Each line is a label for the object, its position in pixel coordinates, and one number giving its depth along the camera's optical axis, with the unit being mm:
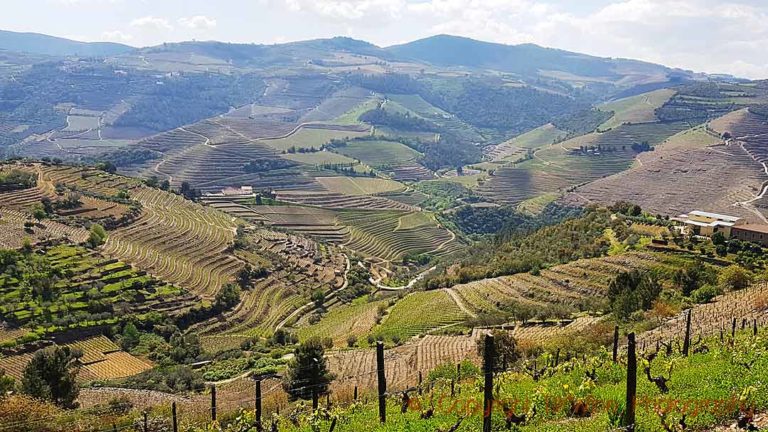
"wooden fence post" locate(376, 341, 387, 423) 13154
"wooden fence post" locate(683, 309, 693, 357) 17891
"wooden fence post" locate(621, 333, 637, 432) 10469
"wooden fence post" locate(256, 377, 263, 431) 13797
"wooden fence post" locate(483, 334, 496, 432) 11117
